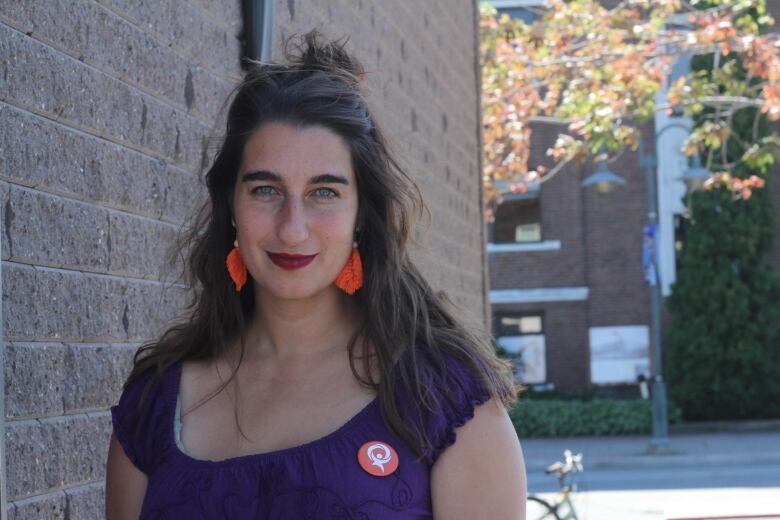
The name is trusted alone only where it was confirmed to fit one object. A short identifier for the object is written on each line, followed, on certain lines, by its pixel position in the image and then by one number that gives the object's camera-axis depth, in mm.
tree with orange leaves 13180
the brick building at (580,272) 25000
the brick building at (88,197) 2582
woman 2117
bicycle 10227
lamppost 17328
